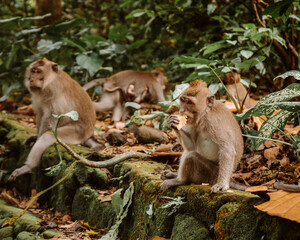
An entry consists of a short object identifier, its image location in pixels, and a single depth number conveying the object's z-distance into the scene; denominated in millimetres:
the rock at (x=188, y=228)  5465
